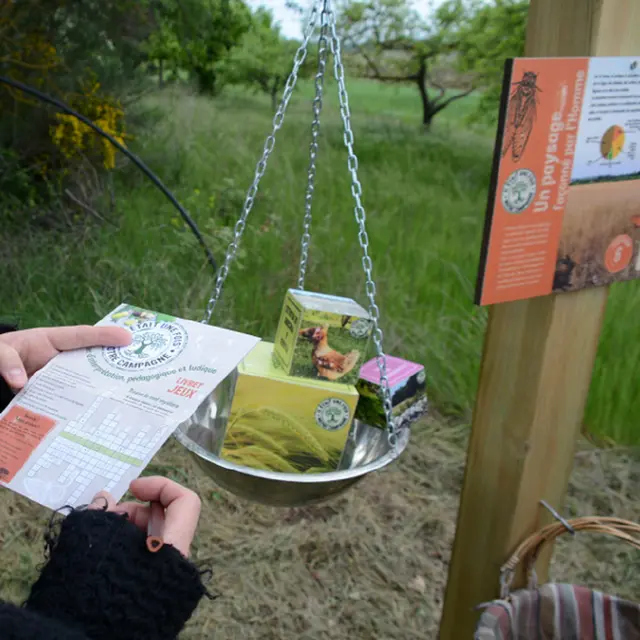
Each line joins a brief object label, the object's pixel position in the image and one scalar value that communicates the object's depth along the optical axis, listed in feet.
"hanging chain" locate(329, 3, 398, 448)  3.67
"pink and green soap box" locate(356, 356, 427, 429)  4.05
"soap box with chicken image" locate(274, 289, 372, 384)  3.79
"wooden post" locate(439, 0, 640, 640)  3.89
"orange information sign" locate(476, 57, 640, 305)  3.25
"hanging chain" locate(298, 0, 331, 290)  3.80
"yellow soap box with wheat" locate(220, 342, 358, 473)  3.83
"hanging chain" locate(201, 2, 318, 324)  3.84
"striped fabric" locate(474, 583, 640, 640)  4.35
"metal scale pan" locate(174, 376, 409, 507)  3.39
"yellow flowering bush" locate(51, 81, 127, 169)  11.83
